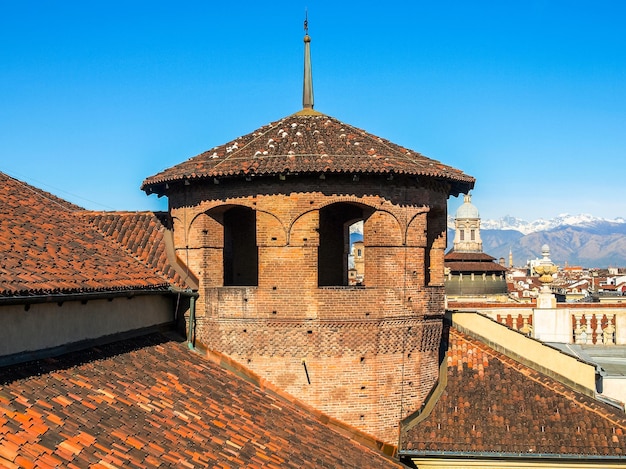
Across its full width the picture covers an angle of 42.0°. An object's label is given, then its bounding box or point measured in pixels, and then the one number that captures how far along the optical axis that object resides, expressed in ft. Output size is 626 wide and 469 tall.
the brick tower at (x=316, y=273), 52.11
